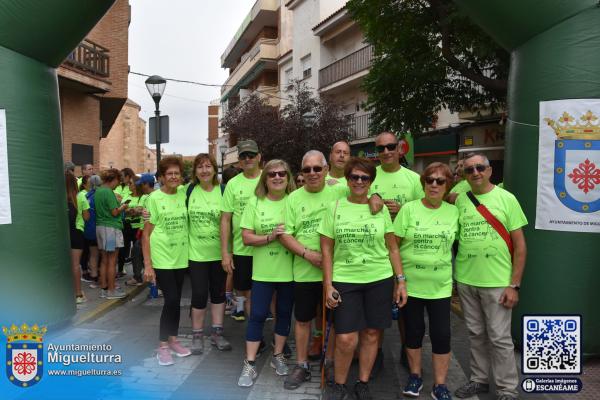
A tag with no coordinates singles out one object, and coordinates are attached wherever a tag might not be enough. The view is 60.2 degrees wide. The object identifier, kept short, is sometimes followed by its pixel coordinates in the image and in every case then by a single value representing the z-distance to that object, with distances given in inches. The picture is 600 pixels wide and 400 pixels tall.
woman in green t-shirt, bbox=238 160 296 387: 173.8
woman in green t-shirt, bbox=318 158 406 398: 151.8
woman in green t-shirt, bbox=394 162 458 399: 153.9
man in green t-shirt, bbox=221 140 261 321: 193.2
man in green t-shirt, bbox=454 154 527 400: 154.3
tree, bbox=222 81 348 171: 841.5
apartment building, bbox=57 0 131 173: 625.0
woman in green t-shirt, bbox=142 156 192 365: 187.9
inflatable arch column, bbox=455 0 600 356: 182.1
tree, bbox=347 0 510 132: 346.9
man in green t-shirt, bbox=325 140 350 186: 204.7
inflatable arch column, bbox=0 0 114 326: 192.4
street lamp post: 441.4
